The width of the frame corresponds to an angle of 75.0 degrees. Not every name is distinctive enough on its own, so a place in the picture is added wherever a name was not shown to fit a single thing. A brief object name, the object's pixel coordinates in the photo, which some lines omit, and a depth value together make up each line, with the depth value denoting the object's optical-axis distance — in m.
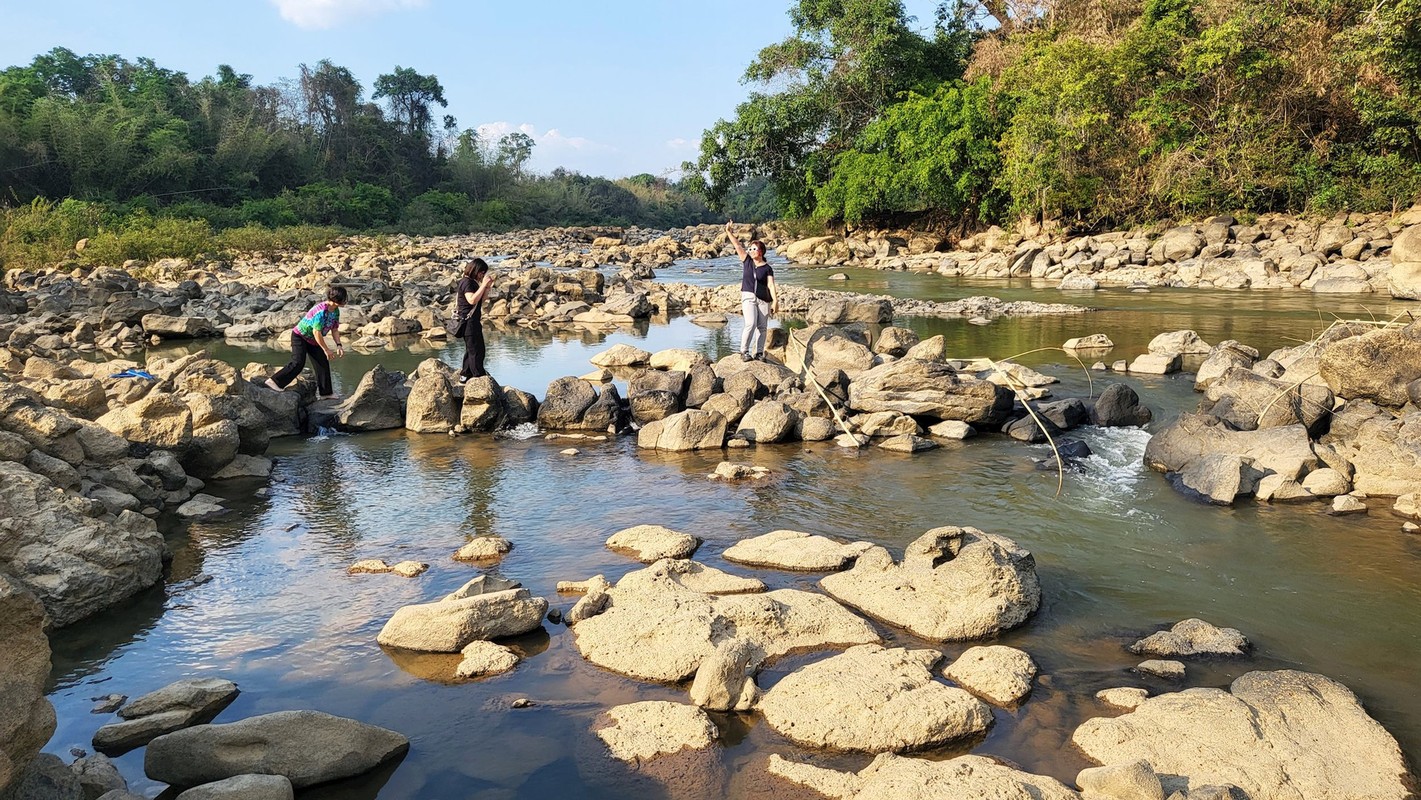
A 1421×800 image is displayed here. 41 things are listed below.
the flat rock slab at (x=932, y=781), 3.93
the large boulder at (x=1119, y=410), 11.01
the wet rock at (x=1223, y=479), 8.09
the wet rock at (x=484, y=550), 7.14
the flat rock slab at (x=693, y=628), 5.37
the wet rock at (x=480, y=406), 11.31
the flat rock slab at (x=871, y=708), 4.58
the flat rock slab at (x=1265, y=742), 4.18
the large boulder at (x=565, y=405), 11.45
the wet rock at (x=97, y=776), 3.94
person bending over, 12.03
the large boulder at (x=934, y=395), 10.78
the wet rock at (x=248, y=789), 3.80
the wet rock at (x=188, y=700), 4.84
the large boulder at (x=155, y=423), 8.70
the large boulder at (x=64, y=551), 5.97
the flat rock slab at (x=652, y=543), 7.06
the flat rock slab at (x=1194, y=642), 5.43
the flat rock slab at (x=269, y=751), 4.23
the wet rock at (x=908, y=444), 10.16
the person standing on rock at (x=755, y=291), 12.95
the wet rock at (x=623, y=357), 15.37
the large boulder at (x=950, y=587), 5.75
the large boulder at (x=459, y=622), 5.54
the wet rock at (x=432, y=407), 11.38
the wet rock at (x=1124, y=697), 4.86
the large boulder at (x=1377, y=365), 9.39
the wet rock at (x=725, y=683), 4.88
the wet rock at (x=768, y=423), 10.59
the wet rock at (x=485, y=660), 5.33
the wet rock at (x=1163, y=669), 5.16
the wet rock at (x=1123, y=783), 3.86
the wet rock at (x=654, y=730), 4.54
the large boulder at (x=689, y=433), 10.45
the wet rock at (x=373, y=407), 11.52
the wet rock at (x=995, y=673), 4.97
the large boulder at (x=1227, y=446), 8.48
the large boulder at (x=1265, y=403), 9.42
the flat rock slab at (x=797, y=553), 6.82
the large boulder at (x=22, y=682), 3.28
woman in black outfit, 11.82
